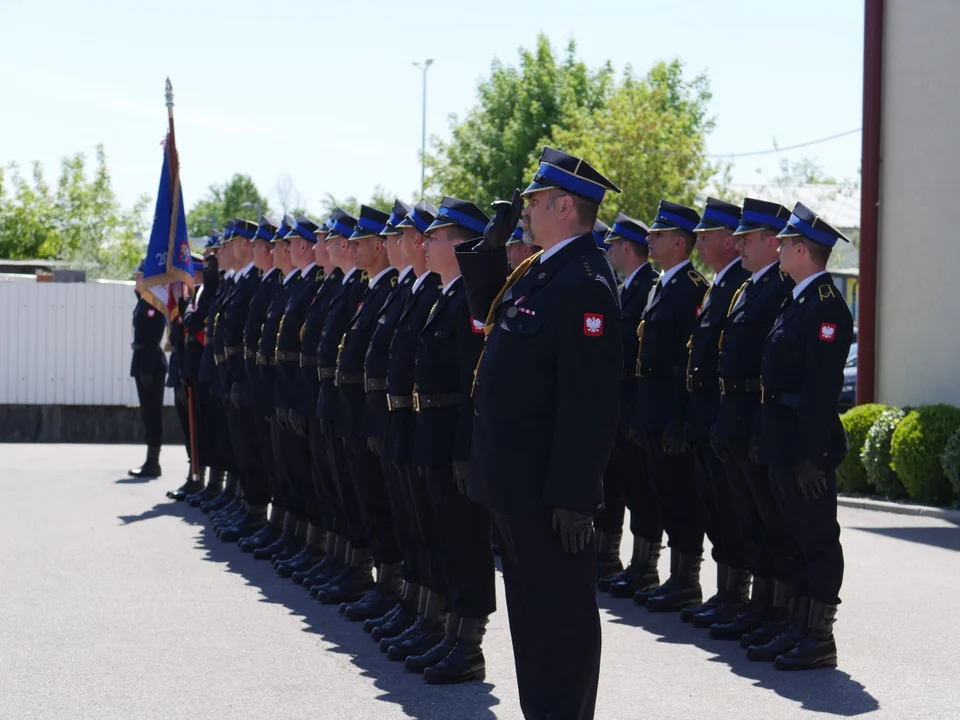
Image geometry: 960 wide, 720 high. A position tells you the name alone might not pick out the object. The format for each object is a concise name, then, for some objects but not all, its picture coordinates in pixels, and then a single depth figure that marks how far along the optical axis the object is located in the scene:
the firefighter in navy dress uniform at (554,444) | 4.96
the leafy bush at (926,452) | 13.29
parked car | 23.82
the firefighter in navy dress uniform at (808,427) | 6.97
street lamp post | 56.00
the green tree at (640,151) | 35.91
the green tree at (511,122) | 51.72
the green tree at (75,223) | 45.47
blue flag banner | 14.20
